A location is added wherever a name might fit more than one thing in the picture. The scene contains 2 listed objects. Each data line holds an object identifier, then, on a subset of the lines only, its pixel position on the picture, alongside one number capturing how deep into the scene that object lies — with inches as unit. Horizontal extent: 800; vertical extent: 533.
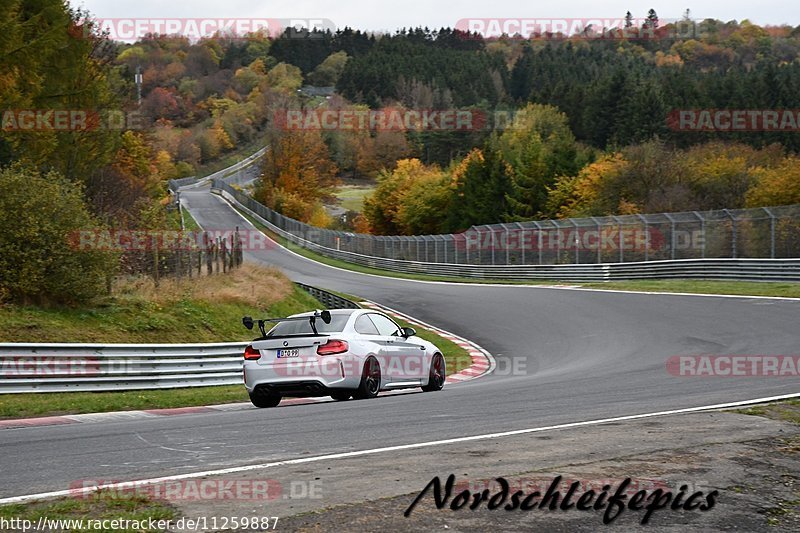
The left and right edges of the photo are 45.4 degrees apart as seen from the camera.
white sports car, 524.7
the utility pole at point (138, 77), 2851.4
